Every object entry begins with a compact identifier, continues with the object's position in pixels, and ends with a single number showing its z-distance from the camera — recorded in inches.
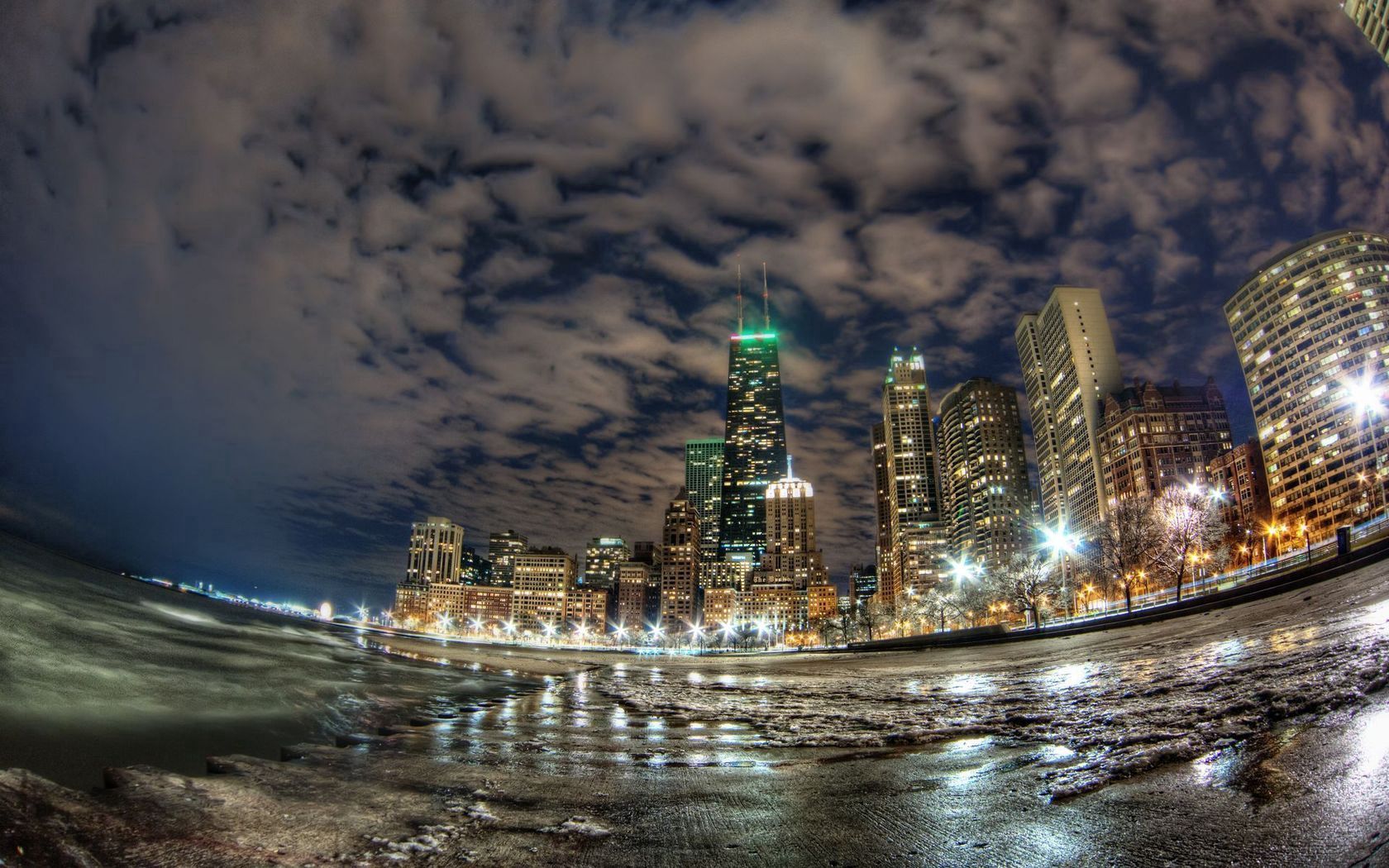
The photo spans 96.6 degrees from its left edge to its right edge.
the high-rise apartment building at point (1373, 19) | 4173.2
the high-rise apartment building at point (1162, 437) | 6496.1
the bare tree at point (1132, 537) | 2385.6
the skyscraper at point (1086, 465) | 7273.6
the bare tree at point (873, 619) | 5344.5
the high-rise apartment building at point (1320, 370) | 4940.9
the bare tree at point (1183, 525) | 2215.8
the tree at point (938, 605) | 4220.5
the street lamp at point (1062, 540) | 2183.8
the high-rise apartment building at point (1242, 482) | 5487.2
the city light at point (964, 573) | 4363.4
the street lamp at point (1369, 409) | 4686.3
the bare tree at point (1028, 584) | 2687.0
